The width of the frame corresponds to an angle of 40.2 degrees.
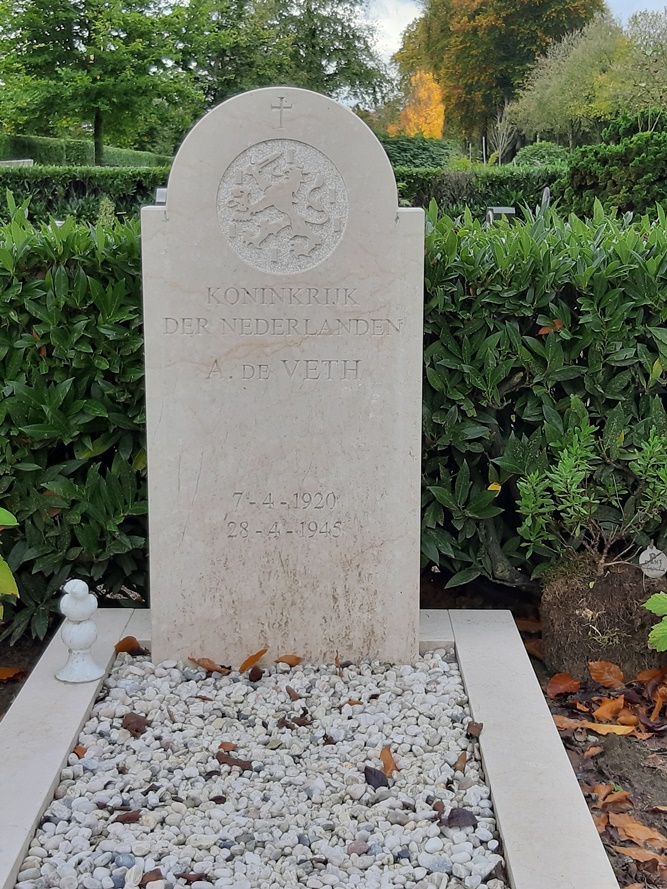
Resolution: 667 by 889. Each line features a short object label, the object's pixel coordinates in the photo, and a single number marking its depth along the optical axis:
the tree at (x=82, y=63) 24.39
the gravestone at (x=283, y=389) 3.05
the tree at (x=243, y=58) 37.88
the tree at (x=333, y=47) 45.59
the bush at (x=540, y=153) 28.19
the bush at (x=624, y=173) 10.05
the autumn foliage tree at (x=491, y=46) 47.12
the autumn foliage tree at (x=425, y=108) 52.35
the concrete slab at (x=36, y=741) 2.32
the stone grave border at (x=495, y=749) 2.22
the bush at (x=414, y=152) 32.53
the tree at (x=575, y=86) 32.34
